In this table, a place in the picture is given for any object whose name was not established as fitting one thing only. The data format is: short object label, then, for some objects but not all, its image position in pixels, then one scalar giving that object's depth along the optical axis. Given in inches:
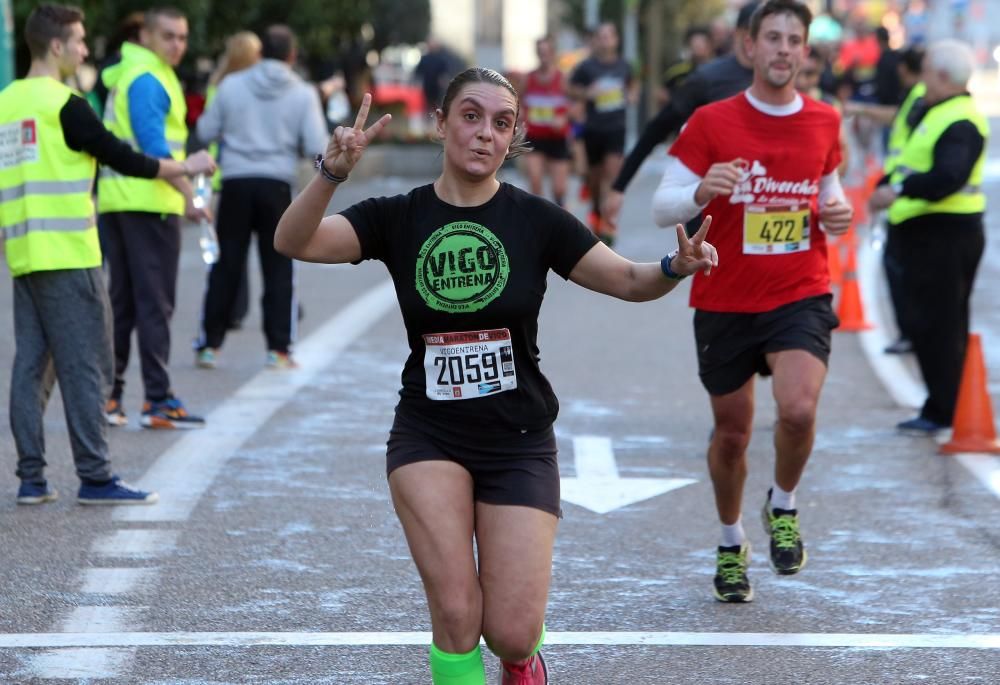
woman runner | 343.9
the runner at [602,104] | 1467.7
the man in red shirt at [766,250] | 470.6
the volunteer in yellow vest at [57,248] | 551.3
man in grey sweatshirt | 838.4
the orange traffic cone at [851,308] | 1000.3
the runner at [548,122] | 1535.1
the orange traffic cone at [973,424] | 667.1
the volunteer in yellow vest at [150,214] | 674.2
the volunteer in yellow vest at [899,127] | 798.3
